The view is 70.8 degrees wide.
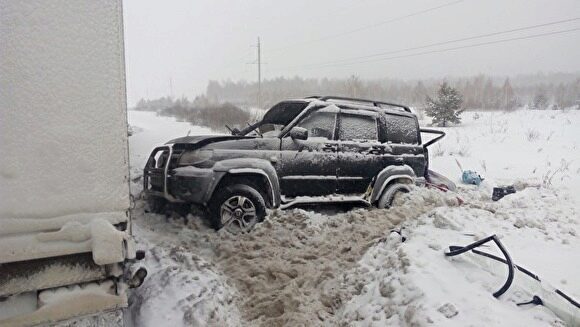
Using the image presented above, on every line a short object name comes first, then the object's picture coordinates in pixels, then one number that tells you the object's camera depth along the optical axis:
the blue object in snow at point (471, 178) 10.75
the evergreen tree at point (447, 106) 30.28
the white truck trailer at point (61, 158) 1.64
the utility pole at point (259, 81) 52.61
